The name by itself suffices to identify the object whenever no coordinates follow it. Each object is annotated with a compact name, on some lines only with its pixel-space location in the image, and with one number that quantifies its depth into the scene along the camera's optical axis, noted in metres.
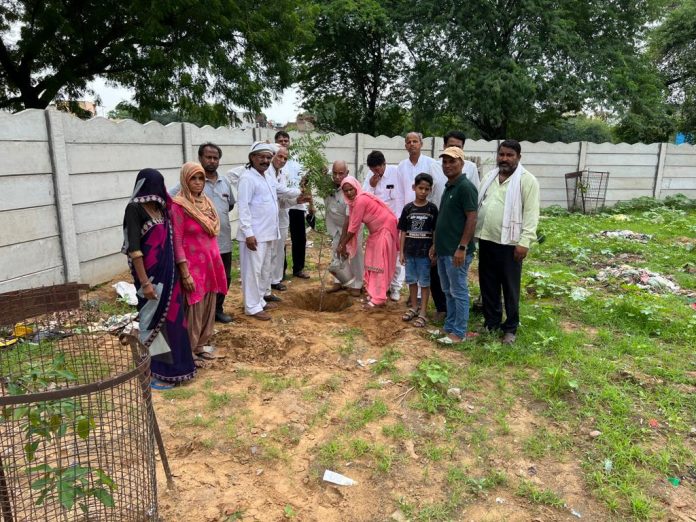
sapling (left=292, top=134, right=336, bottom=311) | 5.32
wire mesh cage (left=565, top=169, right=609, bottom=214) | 12.34
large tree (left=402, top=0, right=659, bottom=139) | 14.14
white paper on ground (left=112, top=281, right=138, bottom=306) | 5.21
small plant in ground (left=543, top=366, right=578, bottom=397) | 3.49
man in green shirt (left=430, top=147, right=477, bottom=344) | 3.96
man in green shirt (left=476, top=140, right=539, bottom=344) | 3.91
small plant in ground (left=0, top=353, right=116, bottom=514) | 1.73
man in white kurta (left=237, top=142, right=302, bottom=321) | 4.79
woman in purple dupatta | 3.25
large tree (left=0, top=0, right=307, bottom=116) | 11.05
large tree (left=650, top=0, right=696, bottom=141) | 15.28
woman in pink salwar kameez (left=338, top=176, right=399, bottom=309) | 5.13
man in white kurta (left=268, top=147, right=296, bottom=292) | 5.51
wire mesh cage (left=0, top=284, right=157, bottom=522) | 1.74
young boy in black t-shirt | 4.59
